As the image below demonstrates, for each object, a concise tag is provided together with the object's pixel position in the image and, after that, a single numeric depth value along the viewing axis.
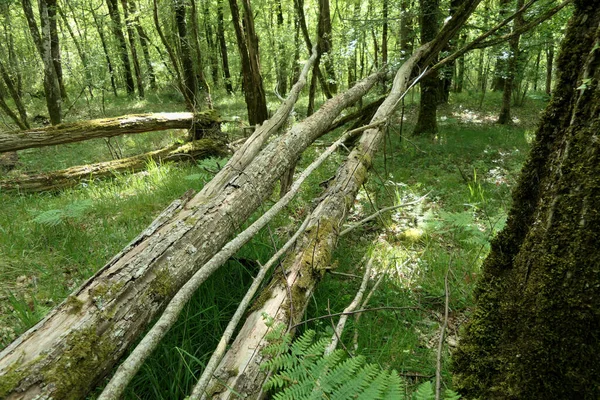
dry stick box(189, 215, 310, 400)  1.46
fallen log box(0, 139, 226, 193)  6.04
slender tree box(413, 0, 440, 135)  7.84
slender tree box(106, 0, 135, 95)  15.84
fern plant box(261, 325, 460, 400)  1.26
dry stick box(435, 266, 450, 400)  1.53
